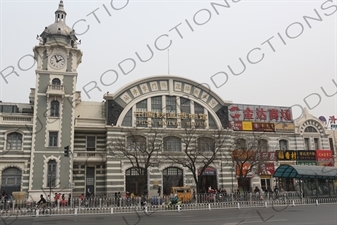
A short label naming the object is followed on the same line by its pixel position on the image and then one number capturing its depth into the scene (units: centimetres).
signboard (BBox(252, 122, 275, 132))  3774
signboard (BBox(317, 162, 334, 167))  3803
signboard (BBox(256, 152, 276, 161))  3379
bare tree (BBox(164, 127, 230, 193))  3147
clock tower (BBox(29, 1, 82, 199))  2892
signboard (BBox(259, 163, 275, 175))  3577
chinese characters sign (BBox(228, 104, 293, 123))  3809
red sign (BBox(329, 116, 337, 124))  4281
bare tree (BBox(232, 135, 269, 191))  3206
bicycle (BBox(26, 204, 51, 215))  2066
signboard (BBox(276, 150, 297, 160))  3728
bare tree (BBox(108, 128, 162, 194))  2931
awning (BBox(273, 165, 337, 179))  2753
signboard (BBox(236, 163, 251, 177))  3491
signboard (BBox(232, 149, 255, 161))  3172
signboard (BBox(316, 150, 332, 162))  3818
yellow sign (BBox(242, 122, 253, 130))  3729
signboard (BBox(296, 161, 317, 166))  3759
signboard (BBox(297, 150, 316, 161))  3775
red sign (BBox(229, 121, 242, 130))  3674
